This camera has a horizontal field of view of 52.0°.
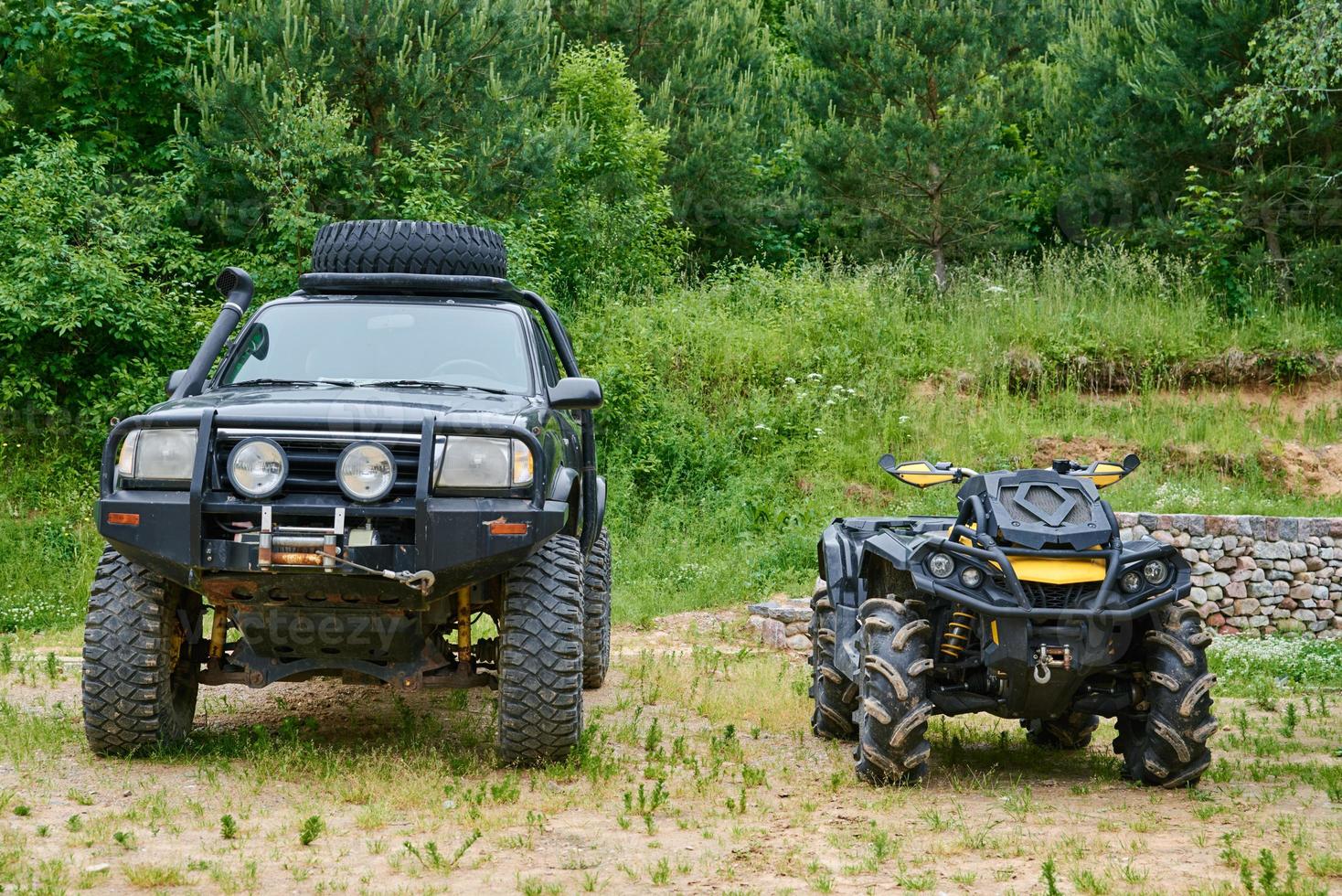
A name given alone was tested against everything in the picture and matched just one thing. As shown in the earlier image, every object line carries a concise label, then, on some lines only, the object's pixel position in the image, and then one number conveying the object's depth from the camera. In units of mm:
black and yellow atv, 5609
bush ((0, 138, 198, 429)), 15172
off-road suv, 5477
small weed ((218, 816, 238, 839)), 4840
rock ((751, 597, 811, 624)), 11375
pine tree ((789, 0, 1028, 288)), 19484
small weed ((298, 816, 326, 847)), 4789
